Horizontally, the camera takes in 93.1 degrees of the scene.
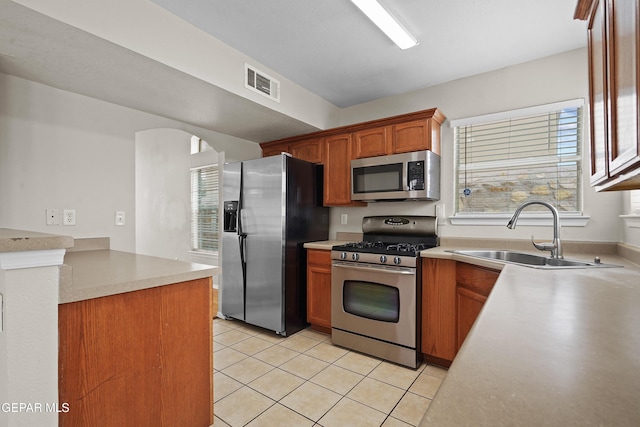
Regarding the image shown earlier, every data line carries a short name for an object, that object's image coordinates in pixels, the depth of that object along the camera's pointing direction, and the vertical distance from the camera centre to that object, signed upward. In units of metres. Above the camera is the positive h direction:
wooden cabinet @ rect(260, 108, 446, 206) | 2.75 +0.72
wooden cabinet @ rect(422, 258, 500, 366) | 2.15 -0.68
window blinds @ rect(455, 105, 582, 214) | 2.44 +0.45
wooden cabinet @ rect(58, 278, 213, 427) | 1.07 -0.58
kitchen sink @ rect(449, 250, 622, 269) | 1.78 -0.32
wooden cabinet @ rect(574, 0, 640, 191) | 0.71 +0.35
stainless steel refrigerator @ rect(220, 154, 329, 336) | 2.97 -0.23
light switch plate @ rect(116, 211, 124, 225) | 2.49 -0.03
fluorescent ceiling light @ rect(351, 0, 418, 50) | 1.83 +1.26
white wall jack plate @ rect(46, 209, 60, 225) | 2.14 -0.01
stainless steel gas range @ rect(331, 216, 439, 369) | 2.38 -0.68
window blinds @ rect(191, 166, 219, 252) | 4.78 +0.09
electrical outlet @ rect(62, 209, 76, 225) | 2.21 -0.01
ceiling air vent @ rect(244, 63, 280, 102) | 2.48 +1.13
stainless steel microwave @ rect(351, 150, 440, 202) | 2.70 +0.34
